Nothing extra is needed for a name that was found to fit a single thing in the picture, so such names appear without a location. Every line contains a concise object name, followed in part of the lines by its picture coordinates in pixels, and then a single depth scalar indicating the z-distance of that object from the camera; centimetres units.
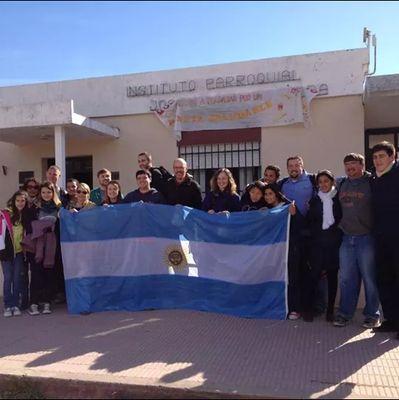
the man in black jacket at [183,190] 646
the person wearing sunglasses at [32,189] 669
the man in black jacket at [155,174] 694
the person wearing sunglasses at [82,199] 664
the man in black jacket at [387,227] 486
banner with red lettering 1125
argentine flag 584
